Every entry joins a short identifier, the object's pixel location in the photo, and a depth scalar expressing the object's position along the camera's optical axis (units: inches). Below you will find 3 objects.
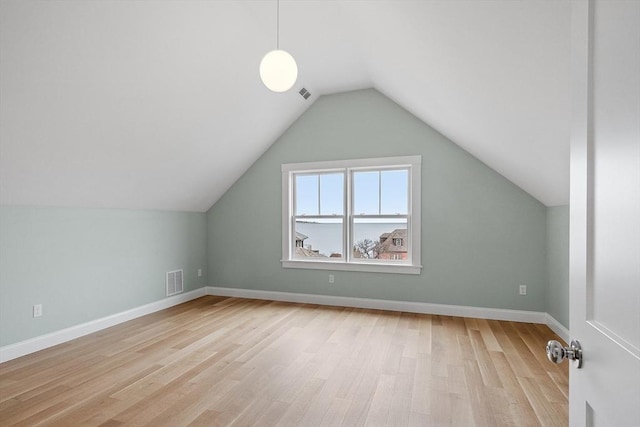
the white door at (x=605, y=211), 24.5
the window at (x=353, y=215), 181.9
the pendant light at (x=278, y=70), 105.5
